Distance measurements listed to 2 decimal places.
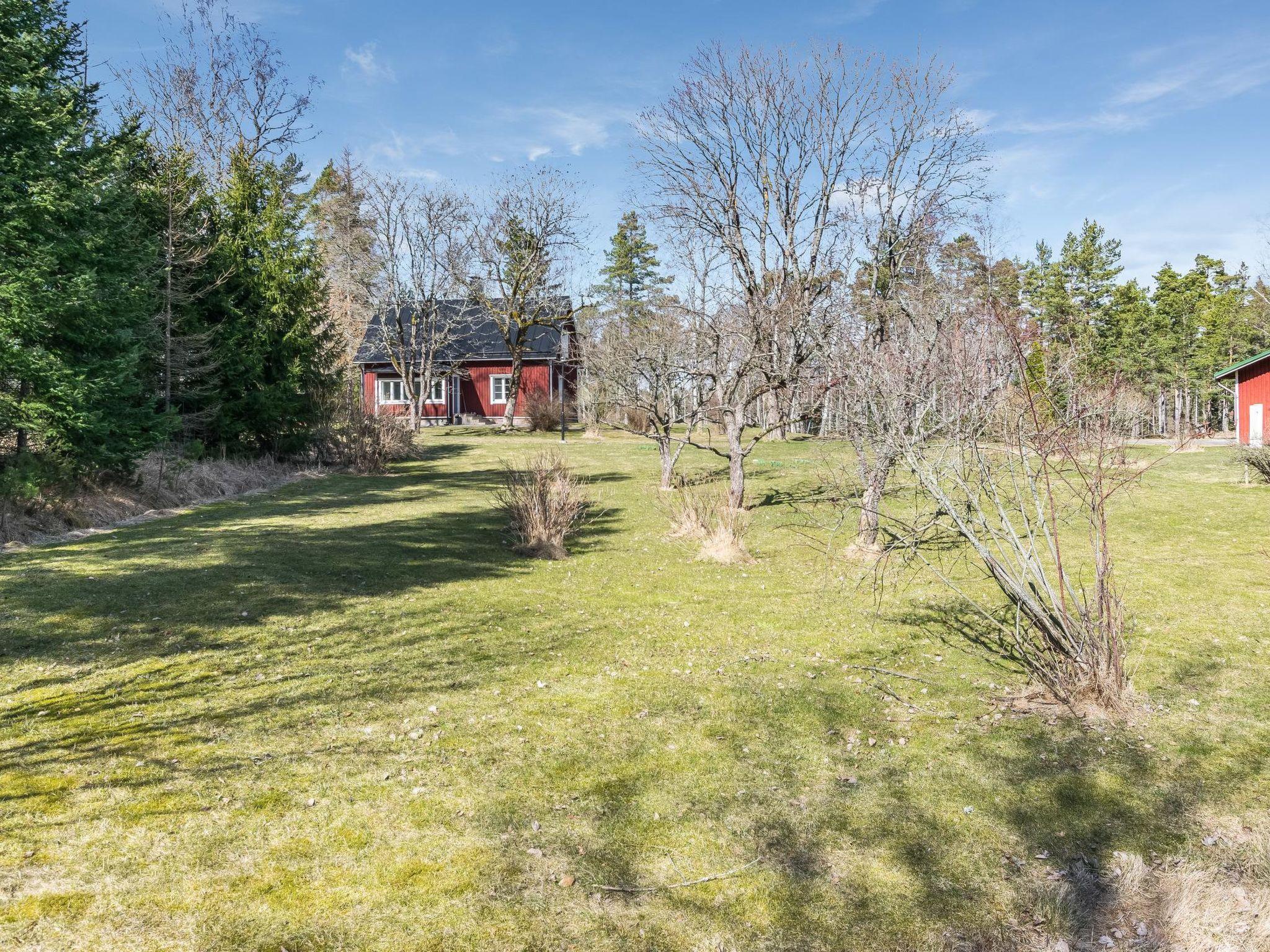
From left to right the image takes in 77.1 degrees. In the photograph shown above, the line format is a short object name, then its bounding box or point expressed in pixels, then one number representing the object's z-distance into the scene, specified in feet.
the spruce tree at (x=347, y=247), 124.16
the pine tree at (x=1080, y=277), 156.46
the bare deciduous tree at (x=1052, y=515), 16.49
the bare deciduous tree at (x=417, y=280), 113.70
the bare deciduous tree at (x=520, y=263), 121.19
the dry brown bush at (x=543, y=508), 36.29
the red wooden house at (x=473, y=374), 131.34
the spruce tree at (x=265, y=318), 60.64
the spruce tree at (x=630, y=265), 188.03
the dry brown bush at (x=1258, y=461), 60.64
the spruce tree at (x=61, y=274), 35.47
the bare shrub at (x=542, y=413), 117.60
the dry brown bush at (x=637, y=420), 106.63
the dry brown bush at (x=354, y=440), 70.08
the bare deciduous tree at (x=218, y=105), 92.89
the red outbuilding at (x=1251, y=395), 95.91
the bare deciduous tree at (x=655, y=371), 54.24
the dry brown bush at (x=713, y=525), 36.01
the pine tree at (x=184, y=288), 52.16
